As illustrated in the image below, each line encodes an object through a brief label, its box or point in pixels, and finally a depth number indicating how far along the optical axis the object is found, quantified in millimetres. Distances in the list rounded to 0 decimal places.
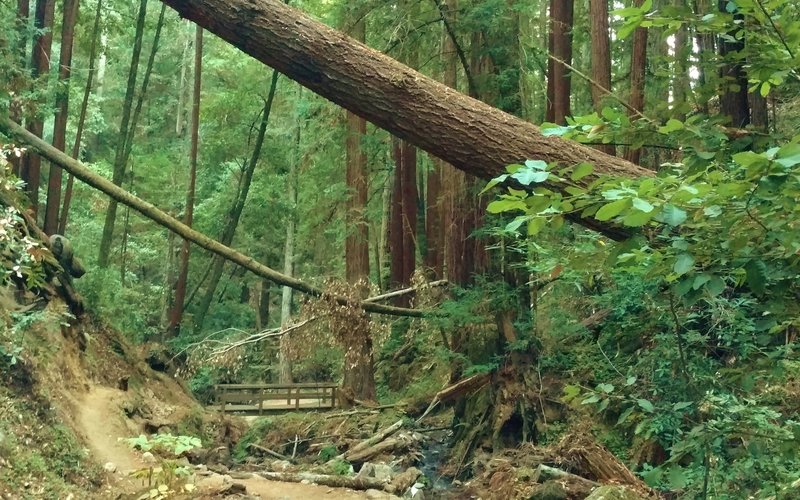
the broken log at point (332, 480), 9484
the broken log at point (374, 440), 11550
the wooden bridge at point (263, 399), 17016
